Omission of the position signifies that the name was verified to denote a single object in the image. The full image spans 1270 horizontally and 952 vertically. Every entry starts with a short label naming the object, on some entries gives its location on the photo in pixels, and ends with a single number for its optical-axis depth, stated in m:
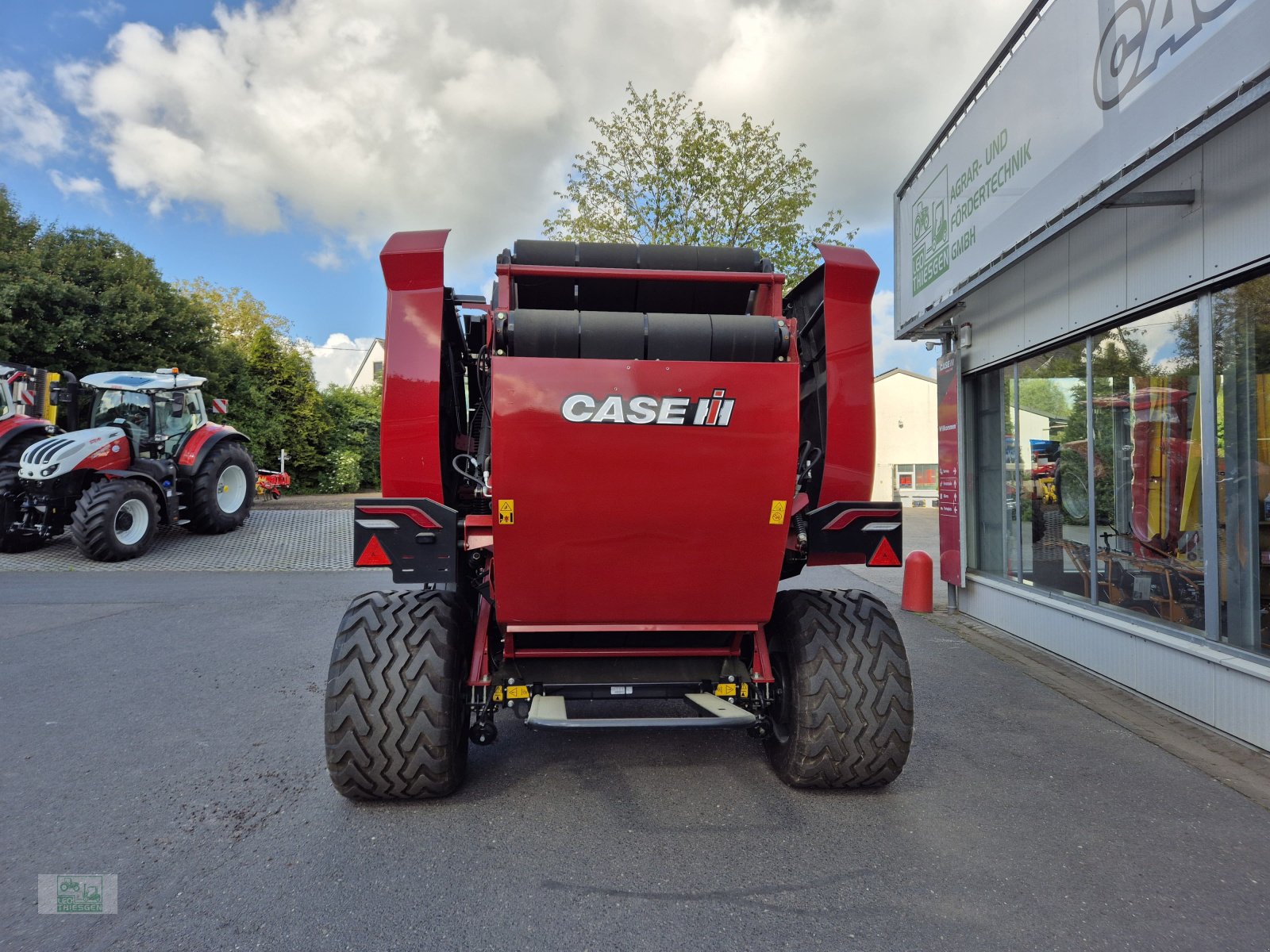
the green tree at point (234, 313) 36.44
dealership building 4.36
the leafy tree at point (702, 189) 15.21
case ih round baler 2.96
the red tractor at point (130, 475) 11.31
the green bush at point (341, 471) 25.55
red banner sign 8.40
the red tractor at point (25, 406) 12.33
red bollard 8.80
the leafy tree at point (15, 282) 17.55
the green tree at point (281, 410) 23.78
